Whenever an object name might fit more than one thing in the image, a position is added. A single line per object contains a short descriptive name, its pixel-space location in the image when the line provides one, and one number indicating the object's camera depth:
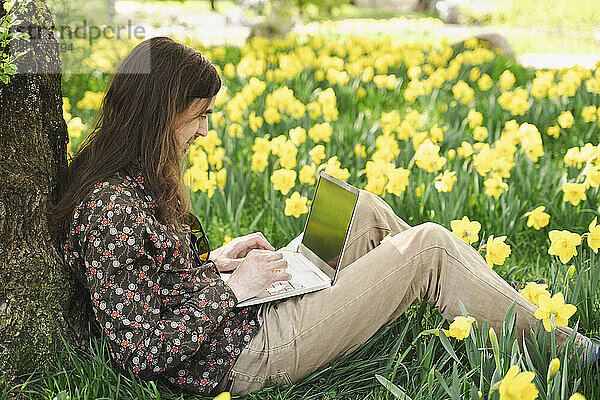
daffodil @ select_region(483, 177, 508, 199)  3.11
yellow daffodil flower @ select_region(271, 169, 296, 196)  3.18
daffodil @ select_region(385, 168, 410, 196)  2.90
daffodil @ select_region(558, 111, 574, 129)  4.29
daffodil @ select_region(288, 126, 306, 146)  3.91
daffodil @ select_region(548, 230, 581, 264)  2.15
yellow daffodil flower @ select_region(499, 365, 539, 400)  1.49
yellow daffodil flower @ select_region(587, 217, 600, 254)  2.14
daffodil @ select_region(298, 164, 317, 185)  3.27
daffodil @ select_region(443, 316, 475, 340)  1.84
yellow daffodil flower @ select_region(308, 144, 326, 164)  3.51
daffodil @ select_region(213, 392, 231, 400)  1.52
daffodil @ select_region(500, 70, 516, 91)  5.39
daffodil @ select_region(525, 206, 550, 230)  2.56
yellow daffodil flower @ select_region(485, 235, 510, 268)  2.21
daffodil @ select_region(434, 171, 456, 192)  2.92
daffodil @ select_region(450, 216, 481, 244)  2.37
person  1.82
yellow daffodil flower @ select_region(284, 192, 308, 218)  2.98
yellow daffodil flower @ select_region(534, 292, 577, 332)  1.83
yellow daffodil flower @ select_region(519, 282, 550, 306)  1.99
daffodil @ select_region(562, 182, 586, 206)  2.73
